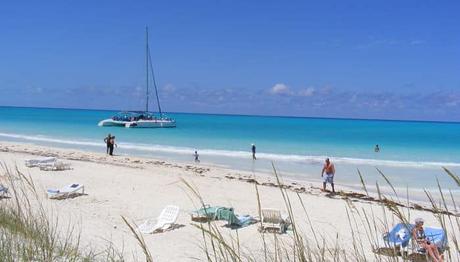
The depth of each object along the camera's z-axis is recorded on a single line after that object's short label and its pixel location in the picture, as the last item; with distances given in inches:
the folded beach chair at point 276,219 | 402.9
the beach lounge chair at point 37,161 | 807.7
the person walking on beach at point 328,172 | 712.4
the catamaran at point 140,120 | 2760.8
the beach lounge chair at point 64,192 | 538.0
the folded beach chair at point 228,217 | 434.0
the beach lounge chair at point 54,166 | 794.9
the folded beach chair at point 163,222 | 423.2
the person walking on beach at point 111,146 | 1153.1
